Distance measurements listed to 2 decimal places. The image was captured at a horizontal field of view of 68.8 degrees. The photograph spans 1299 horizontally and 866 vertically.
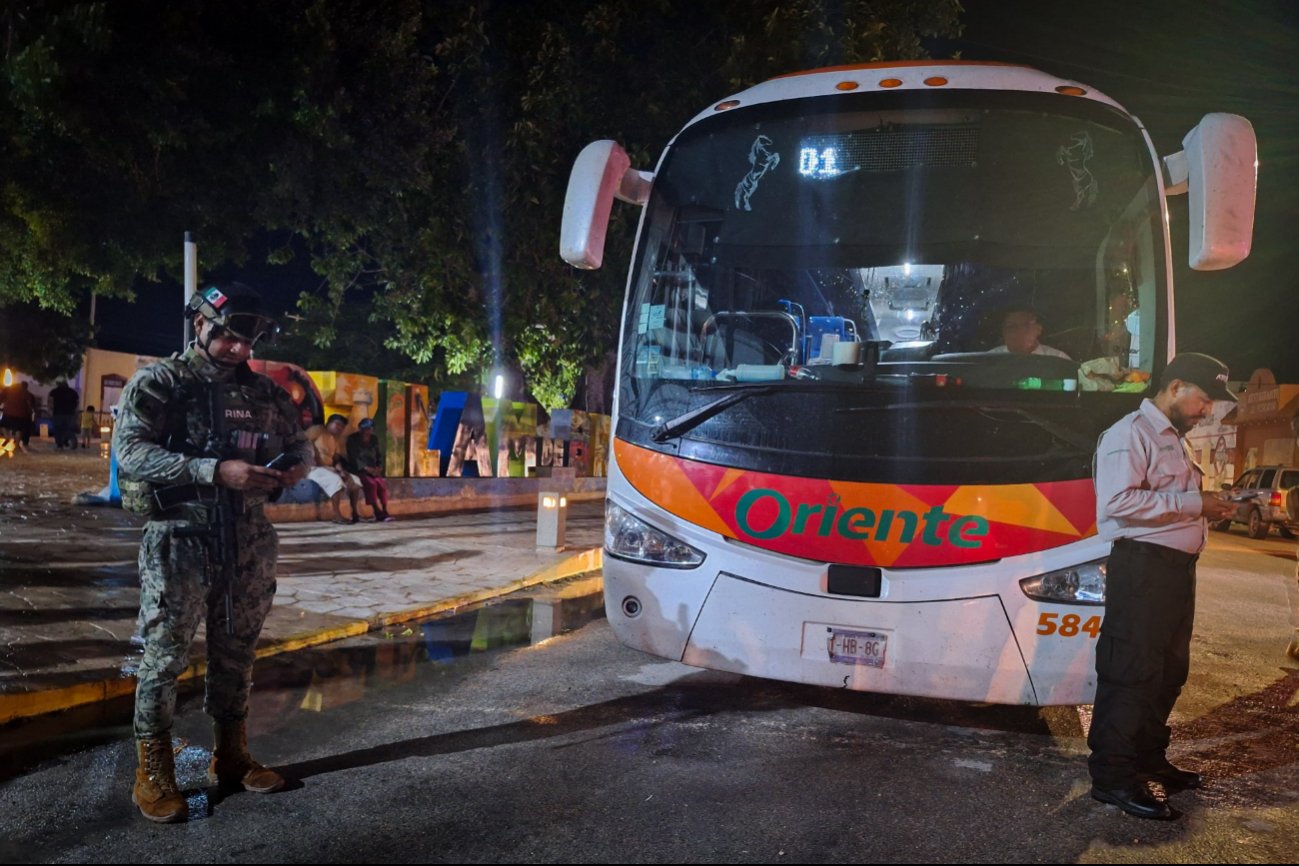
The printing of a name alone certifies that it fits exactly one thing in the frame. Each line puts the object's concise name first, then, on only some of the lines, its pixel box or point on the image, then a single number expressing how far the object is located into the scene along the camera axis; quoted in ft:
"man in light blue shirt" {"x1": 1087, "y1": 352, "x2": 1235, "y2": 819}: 12.21
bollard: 37.91
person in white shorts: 41.32
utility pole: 31.83
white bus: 13.43
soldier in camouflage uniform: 11.57
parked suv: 63.46
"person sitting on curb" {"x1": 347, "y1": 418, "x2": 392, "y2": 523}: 42.32
